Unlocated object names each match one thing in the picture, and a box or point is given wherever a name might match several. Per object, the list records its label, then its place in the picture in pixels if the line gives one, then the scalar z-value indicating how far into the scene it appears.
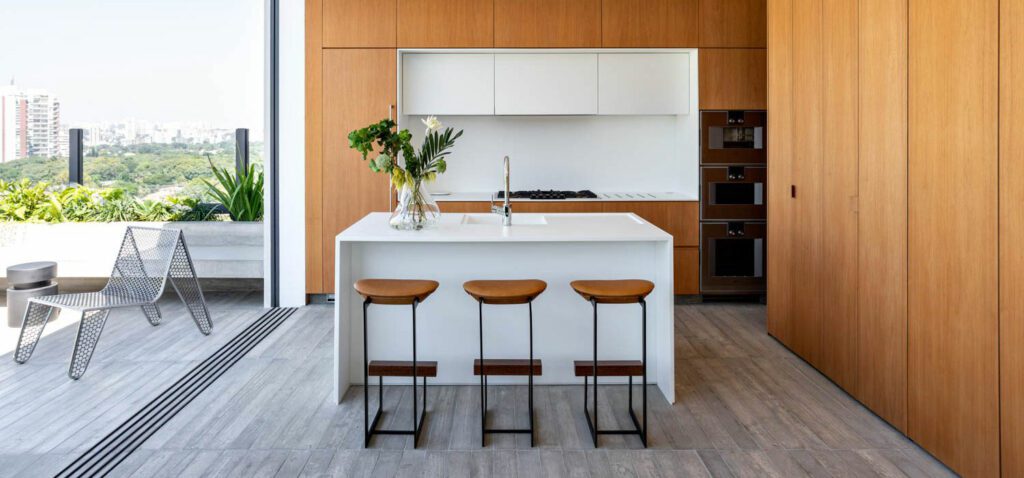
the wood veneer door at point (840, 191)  3.21
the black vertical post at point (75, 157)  6.10
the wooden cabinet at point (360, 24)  5.31
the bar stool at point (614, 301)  2.79
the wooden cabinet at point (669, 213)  5.39
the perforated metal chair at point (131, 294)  3.70
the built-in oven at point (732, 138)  5.36
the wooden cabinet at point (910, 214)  2.21
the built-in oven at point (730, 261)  5.39
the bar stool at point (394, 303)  2.78
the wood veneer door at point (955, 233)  2.24
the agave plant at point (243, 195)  5.95
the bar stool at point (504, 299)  2.80
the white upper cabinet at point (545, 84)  5.46
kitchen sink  3.59
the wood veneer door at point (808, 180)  3.62
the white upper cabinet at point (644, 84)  5.48
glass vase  3.26
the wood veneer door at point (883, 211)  2.78
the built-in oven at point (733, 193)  5.36
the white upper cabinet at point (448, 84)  5.46
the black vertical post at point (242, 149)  6.11
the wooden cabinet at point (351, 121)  5.32
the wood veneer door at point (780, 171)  4.04
